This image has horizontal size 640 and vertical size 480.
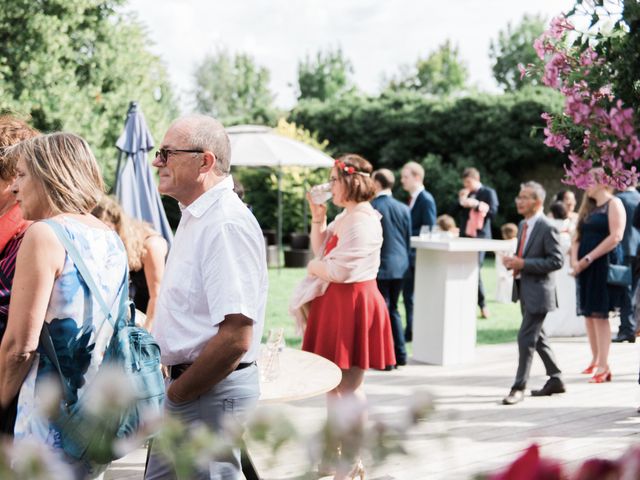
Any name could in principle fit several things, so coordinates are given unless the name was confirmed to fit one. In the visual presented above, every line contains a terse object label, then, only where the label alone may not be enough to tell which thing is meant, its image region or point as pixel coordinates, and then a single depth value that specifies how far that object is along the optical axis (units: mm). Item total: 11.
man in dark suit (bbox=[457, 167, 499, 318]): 10188
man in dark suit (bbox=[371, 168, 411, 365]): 7547
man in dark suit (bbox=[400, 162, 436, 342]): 8656
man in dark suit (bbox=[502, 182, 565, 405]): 5973
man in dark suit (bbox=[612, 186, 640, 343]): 8367
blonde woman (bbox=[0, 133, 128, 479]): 2115
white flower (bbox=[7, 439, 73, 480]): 934
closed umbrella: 5966
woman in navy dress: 6891
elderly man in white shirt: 2340
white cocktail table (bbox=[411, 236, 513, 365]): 7633
